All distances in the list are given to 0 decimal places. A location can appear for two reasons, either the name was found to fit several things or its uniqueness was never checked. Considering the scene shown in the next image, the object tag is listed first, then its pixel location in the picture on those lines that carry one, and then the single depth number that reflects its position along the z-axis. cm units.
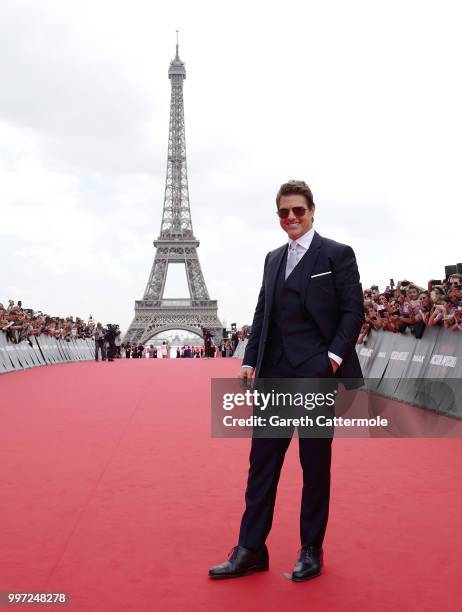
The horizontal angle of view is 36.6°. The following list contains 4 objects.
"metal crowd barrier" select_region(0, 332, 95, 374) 1894
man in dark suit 327
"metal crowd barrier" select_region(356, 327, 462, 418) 872
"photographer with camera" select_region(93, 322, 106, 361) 2811
